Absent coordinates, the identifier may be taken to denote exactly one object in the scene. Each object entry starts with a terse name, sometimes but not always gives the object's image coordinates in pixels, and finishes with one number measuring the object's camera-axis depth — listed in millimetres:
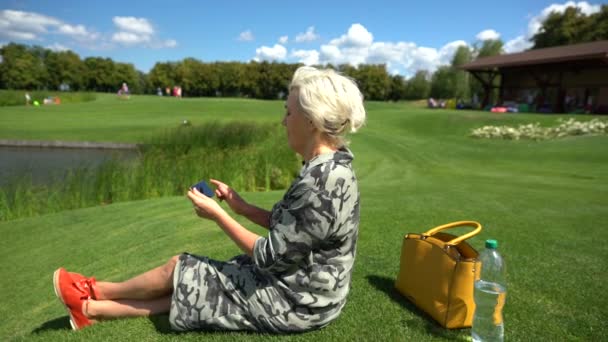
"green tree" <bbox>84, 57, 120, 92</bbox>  77000
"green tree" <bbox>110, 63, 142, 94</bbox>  79438
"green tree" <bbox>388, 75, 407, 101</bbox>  72875
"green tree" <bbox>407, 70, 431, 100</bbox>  66688
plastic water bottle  2307
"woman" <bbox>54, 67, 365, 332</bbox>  1998
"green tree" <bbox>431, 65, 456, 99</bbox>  57844
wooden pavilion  27141
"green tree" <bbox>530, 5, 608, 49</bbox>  45531
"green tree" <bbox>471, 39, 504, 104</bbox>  52312
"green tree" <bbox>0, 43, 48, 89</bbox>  69812
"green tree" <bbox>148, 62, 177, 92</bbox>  77938
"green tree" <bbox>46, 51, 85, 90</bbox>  73250
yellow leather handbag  2402
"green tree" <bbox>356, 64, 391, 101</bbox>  71188
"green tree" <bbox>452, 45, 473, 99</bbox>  55188
